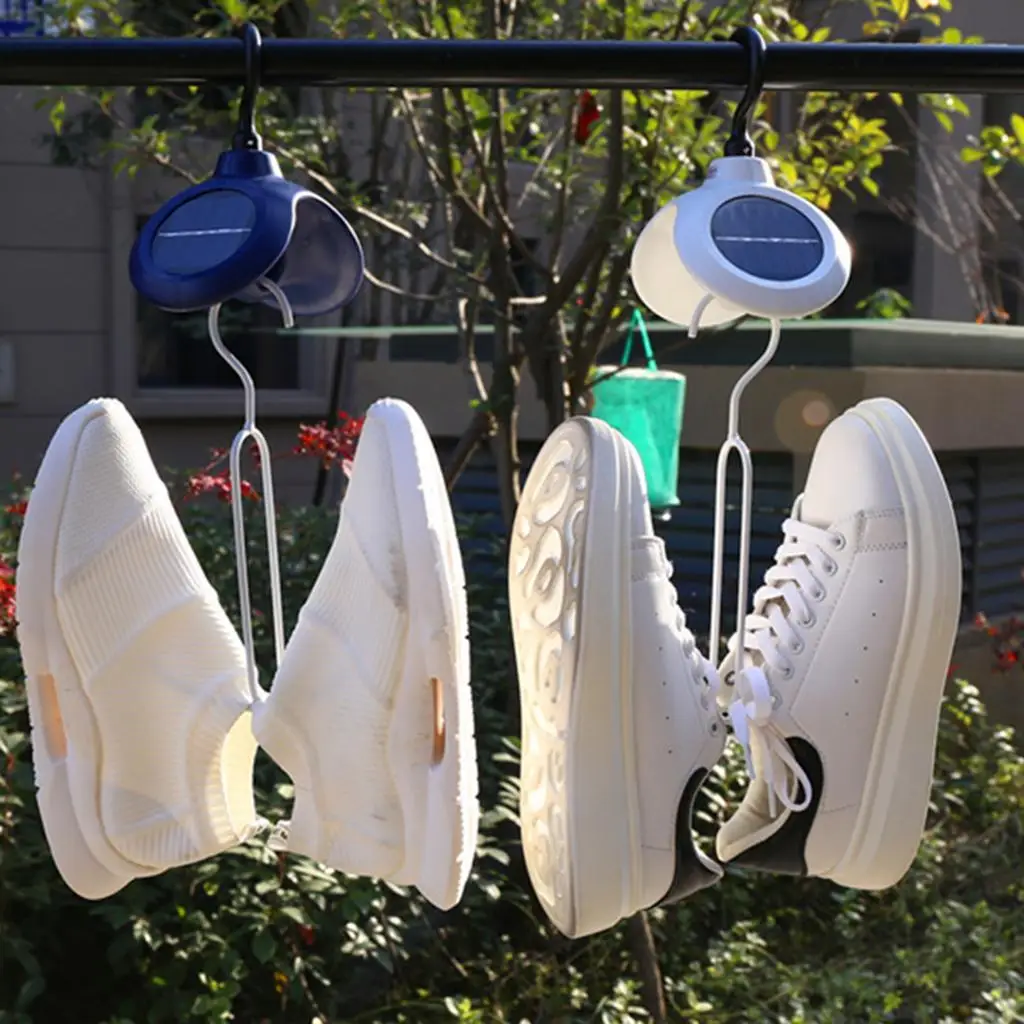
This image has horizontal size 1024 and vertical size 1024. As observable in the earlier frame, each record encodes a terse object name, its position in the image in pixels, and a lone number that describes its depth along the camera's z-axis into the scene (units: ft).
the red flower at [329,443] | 11.14
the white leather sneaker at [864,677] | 3.81
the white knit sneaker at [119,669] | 3.66
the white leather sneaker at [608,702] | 3.65
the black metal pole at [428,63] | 3.93
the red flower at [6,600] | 8.70
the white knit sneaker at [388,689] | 3.48
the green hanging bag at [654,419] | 9.60
